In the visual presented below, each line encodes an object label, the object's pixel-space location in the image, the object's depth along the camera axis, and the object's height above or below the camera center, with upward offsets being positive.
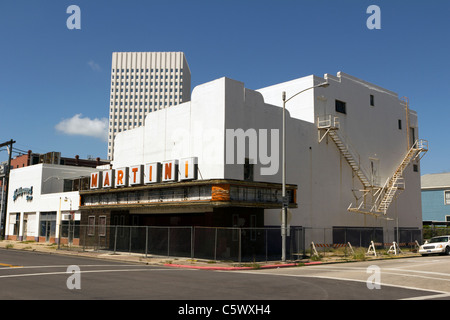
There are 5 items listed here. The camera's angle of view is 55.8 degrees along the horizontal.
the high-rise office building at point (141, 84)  182.88 +54.54
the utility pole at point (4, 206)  54.03 +0.41
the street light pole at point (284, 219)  25.14 -0.31
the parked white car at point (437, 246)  33.56 -2.40
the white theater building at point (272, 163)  29.06 +4.19
